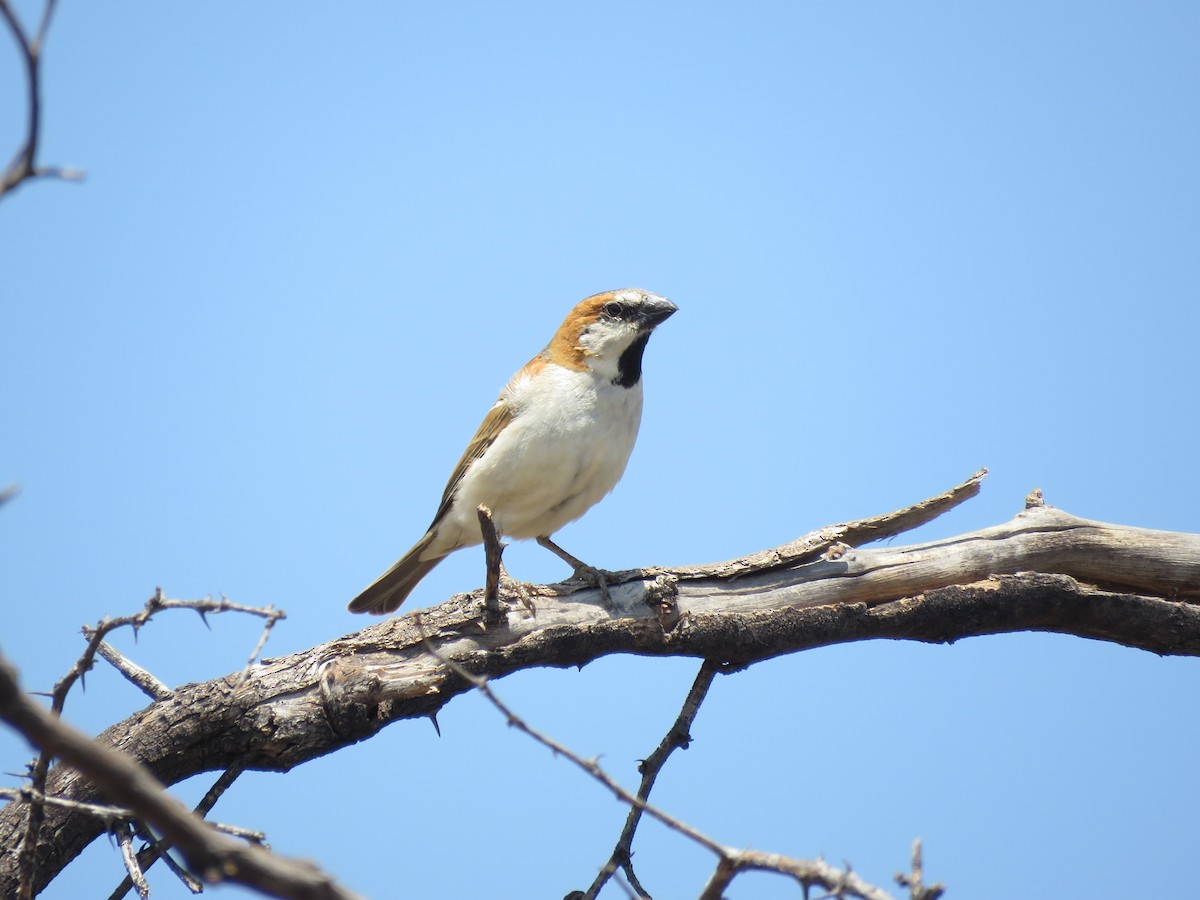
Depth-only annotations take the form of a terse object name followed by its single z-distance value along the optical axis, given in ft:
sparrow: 40.24
